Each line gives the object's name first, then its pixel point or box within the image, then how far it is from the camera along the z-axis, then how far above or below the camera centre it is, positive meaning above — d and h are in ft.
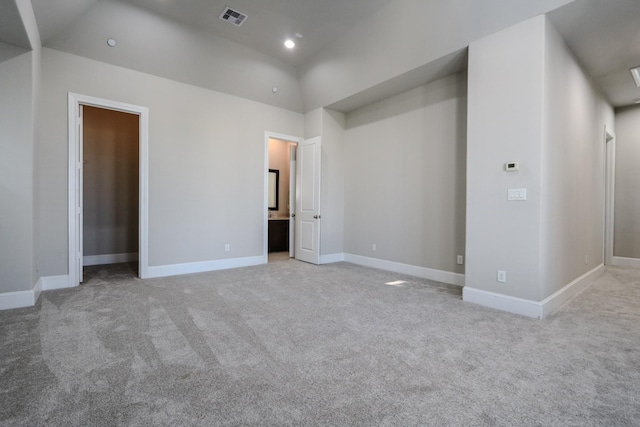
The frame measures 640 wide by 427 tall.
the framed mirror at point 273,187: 24.03 +1.92
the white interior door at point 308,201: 17.83 +0.58
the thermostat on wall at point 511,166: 9.77 +1.55
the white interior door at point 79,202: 12.42 +0.30
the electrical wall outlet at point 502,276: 10.07 -2.26
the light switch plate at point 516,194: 9.65 +0.60
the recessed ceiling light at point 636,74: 12.57 +6.23
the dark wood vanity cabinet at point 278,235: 22.68 -1.97
